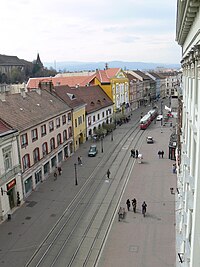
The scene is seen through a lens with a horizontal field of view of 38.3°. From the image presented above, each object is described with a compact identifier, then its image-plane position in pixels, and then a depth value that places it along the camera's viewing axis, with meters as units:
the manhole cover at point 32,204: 30.17
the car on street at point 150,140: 54.50
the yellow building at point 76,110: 49.84
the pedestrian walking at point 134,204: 27.67
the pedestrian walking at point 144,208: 26.72
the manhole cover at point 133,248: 21.67
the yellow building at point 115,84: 75.62
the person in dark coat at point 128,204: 27.98
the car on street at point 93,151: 46.84
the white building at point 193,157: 9.02
